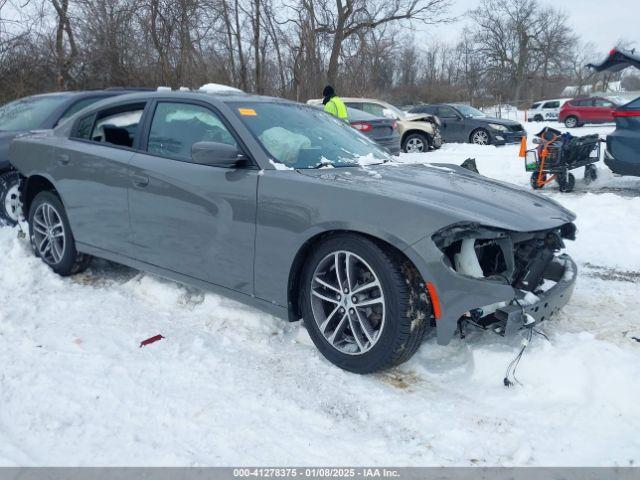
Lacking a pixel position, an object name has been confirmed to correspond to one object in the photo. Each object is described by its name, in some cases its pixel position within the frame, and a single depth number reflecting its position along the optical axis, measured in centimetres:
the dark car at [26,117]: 572
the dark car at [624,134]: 766
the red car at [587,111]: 2779
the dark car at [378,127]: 1156
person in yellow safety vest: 965
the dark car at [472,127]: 1686
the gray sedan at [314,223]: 277
